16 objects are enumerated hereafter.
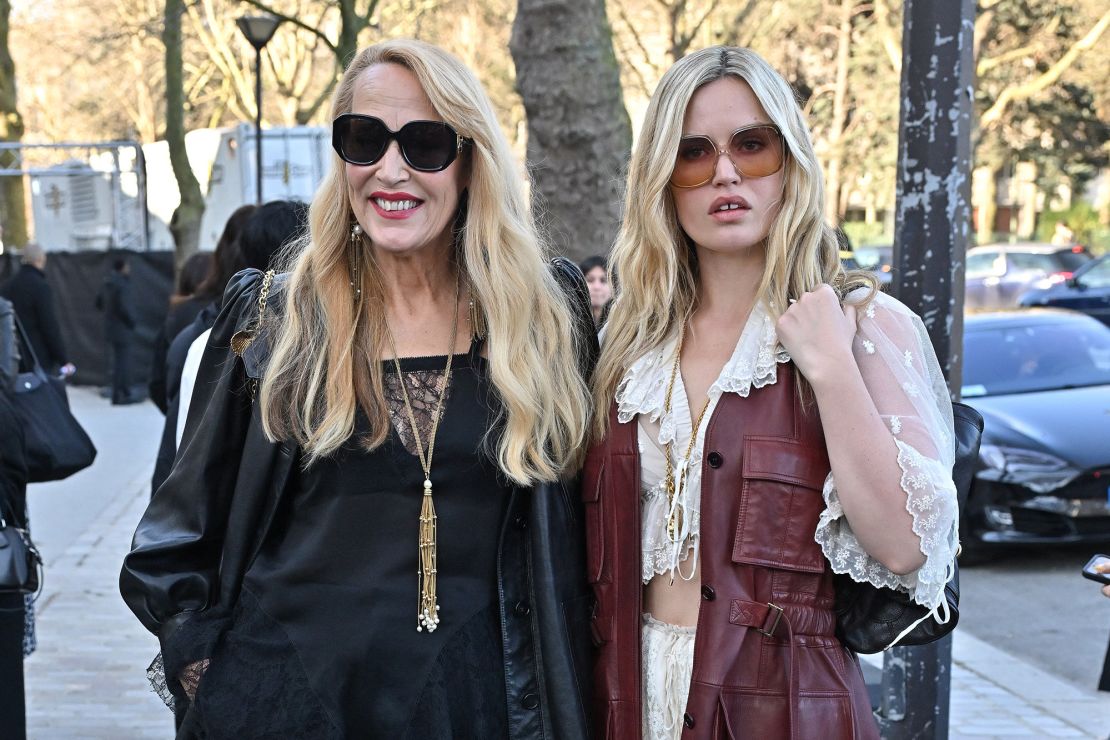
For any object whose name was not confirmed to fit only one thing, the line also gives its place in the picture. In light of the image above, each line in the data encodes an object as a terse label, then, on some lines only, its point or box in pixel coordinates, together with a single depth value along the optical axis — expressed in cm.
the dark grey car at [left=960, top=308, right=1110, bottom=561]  772
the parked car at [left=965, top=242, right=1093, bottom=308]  2552
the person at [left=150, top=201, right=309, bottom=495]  454
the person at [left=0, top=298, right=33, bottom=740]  396
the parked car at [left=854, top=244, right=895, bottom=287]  2831
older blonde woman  243
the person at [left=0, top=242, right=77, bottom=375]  1274
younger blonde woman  234
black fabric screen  1848
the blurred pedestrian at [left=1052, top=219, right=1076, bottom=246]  3359
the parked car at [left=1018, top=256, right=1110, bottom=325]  1873
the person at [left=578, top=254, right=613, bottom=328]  766
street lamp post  1631
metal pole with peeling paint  375
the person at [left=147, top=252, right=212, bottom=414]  620
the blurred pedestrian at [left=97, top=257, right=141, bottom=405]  1717
